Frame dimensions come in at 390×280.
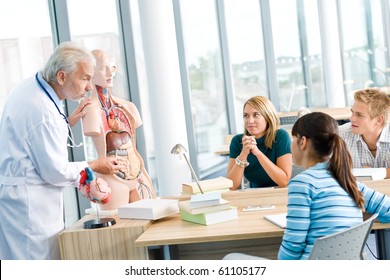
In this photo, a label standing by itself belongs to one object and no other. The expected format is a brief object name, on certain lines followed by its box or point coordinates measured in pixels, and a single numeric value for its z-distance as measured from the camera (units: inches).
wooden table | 176.9
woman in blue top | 157.3
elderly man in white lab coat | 181.8
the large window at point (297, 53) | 752.2
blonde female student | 252.7
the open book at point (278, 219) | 178.7
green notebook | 191.0
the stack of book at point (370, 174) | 210.4
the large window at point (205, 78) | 614.3
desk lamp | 197.5
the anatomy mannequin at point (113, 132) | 235.7
